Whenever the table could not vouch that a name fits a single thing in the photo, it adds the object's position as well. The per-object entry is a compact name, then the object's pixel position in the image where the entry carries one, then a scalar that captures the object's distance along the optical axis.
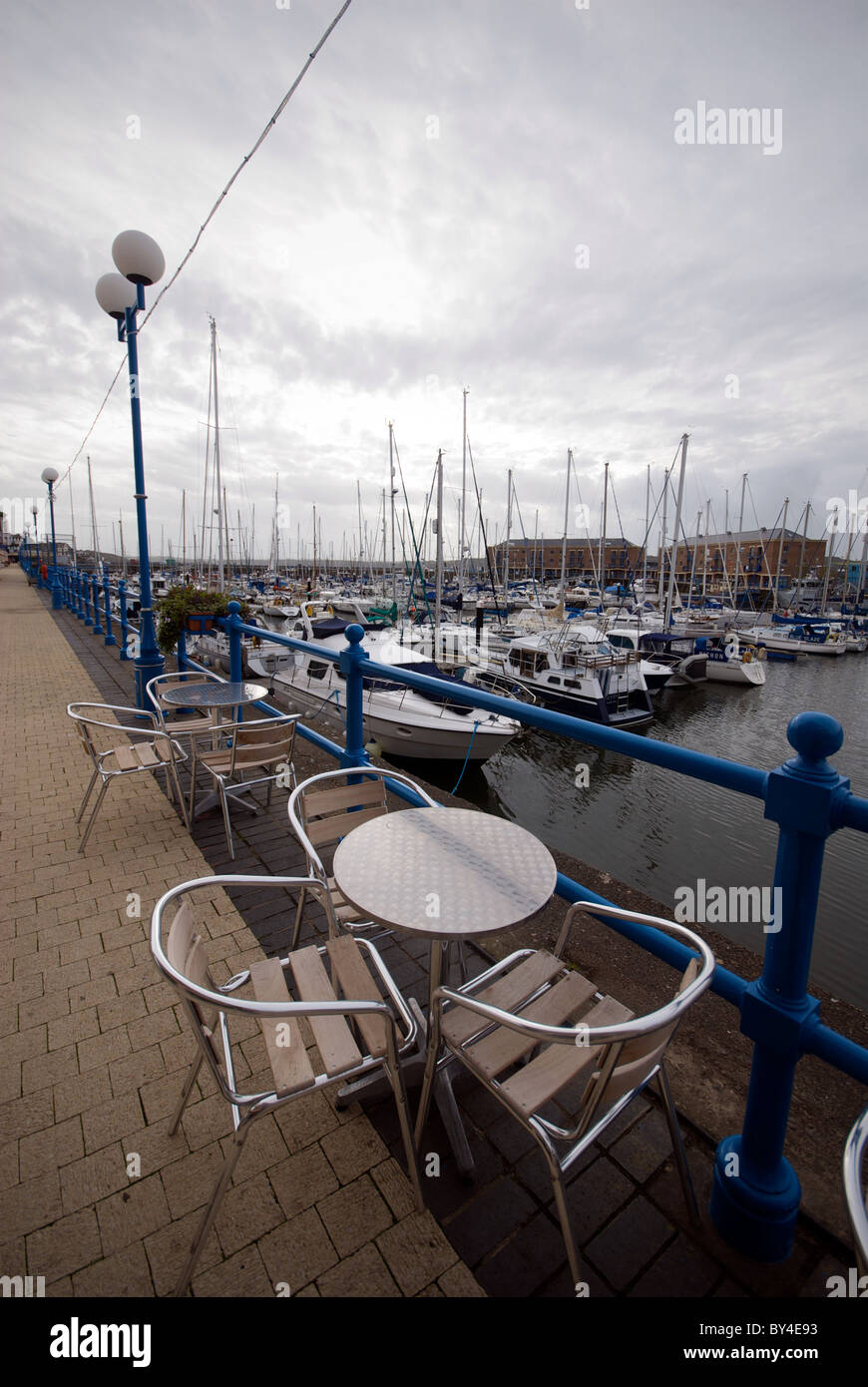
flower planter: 7.11
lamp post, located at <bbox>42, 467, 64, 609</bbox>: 19.77
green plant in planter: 8.00
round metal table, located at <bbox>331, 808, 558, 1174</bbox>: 1.68
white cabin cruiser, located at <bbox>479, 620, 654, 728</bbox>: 19.38
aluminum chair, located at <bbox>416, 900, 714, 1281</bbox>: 1.31
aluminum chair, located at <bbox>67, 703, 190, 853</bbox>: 3.83
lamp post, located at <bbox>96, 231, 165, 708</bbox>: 5.17
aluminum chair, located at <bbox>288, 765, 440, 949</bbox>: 2.29
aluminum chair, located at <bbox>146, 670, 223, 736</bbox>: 4.34
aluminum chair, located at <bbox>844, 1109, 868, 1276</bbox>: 0.93
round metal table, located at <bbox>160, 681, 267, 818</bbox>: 4.21
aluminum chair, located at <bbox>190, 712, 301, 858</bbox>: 3.81
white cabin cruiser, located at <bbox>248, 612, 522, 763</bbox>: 11.93
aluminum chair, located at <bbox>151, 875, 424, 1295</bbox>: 1.40
